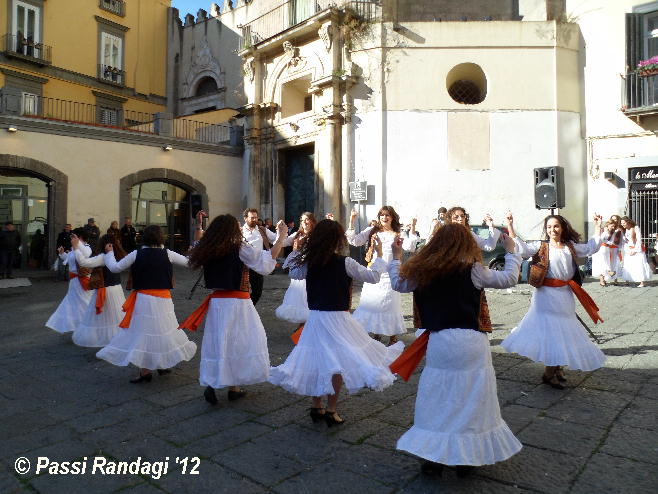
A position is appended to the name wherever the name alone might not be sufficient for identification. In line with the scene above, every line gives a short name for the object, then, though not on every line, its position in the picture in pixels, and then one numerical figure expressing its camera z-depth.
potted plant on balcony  15.23
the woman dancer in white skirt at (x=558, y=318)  5.00
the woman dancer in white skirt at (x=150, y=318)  5.42
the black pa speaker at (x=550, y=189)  8.97
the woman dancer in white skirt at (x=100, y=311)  6.97
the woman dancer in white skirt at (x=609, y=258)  12.78
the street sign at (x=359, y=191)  16.72
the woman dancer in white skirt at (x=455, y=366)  3.15
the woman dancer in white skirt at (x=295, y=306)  7.89
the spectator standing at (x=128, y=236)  16.83
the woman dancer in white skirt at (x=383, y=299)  6.93
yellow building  17.31
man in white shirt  7.89
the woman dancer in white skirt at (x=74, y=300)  7.49
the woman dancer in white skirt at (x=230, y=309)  4.68
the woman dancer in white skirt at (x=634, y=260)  12.84
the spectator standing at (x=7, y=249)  15.02
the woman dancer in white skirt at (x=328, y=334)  4.04
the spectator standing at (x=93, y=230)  16.45
